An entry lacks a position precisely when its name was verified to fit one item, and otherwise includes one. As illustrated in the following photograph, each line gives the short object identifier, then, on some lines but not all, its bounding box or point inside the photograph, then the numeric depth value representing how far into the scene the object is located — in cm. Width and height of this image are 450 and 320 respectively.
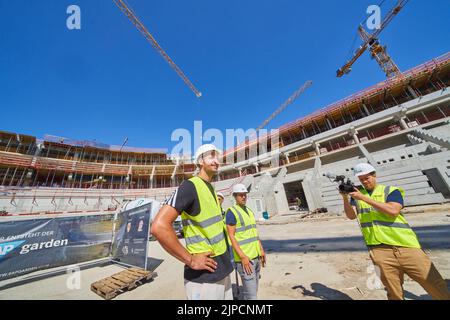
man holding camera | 194
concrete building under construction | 1390
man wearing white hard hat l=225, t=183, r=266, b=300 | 246
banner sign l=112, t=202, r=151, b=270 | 567
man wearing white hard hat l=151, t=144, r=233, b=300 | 142
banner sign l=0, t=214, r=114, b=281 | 541
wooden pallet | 417
